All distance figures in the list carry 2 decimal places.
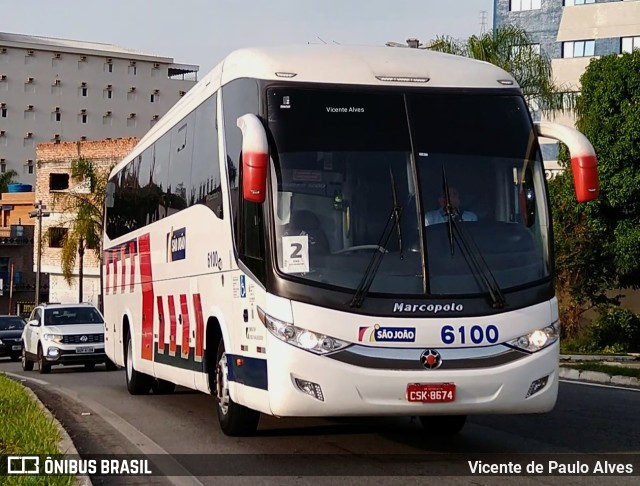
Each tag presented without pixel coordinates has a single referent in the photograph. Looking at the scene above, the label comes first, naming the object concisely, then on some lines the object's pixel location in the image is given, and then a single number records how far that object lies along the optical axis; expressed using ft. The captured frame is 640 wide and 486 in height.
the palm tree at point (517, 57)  129.49
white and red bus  31.19
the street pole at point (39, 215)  191.83
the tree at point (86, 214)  187.42
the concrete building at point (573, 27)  176.45
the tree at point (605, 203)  112.78
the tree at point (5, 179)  369.63
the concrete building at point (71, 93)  409.69
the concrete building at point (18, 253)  304.09
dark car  124.98
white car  89.15
